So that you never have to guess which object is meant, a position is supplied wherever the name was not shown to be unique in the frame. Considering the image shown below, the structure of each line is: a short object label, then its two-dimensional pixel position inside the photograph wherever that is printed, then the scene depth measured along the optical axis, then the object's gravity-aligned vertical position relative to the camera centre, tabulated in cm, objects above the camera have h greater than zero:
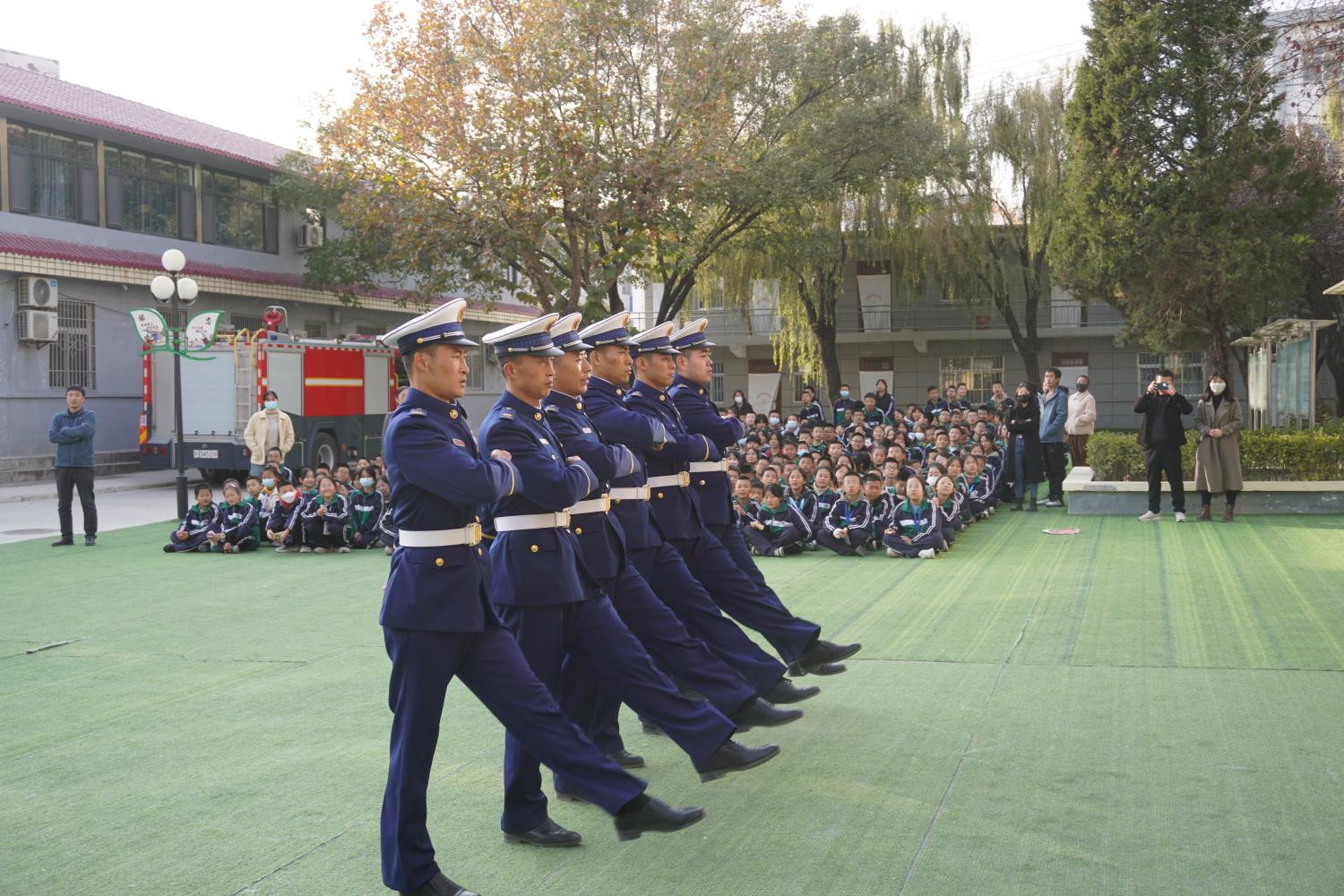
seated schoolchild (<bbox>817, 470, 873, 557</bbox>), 1176 -116
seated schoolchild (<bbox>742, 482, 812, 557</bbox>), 1205 -123
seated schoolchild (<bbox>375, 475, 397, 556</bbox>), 1233 -126
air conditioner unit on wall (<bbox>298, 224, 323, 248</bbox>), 2922 +389
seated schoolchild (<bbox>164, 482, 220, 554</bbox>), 1341 -132
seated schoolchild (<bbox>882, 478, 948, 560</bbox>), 1143 -118
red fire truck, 2019 +11
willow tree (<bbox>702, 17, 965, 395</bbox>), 2448 +453
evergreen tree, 1758 +314
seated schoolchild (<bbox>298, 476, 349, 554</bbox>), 1320 -121
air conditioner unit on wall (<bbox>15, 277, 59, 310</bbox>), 2178 +199
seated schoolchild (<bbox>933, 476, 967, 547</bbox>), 1185 -104
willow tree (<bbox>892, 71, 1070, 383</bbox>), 3080 +496
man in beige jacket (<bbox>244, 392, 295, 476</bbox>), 1725 -38
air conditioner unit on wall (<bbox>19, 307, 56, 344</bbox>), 2172 +138
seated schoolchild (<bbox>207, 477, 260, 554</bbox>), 1340 -129
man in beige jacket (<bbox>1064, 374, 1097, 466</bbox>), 1845 -23
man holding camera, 1339 -38
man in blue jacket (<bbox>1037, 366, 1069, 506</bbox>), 1549 -46
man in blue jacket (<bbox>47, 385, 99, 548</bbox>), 1358 -55
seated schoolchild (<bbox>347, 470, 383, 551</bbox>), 1336 -121
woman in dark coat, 1513 -50
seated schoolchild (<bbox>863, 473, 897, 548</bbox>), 1185 -97
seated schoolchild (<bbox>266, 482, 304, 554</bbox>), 1330 -125
